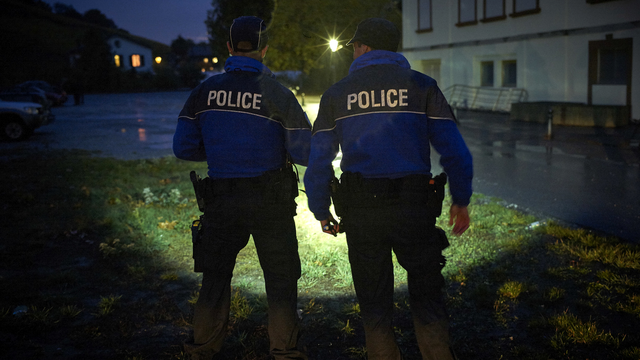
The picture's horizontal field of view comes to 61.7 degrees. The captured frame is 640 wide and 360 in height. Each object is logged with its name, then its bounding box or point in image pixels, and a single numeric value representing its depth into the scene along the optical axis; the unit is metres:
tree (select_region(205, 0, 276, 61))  37.72
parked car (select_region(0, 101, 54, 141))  16.00
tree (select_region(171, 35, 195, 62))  116.44
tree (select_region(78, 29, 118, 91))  53.75
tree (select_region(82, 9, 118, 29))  131.50
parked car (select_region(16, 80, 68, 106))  32.56
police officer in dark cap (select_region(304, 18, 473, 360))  2.72
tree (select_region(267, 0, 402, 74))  20.27
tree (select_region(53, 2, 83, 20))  130.82
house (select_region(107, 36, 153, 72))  77.25
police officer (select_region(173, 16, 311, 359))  3.06
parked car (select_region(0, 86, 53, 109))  24.62
